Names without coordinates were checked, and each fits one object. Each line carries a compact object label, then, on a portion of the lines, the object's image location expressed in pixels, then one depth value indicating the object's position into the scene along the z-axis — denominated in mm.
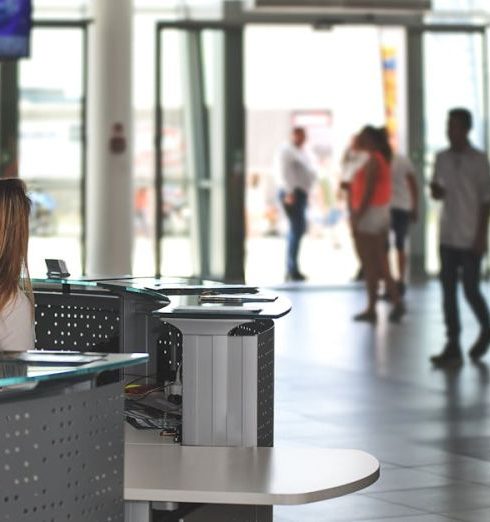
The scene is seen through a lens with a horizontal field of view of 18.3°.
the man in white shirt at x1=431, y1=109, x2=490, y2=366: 10891
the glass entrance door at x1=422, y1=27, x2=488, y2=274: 19781
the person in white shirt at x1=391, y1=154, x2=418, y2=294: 16719
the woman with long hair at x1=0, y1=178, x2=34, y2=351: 4691
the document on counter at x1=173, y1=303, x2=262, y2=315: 4910
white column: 17688
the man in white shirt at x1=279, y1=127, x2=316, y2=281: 19281
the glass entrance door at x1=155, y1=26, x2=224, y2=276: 18734
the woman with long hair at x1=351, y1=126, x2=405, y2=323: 13977
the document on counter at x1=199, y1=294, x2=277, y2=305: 5258
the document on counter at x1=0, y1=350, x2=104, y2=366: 3918
